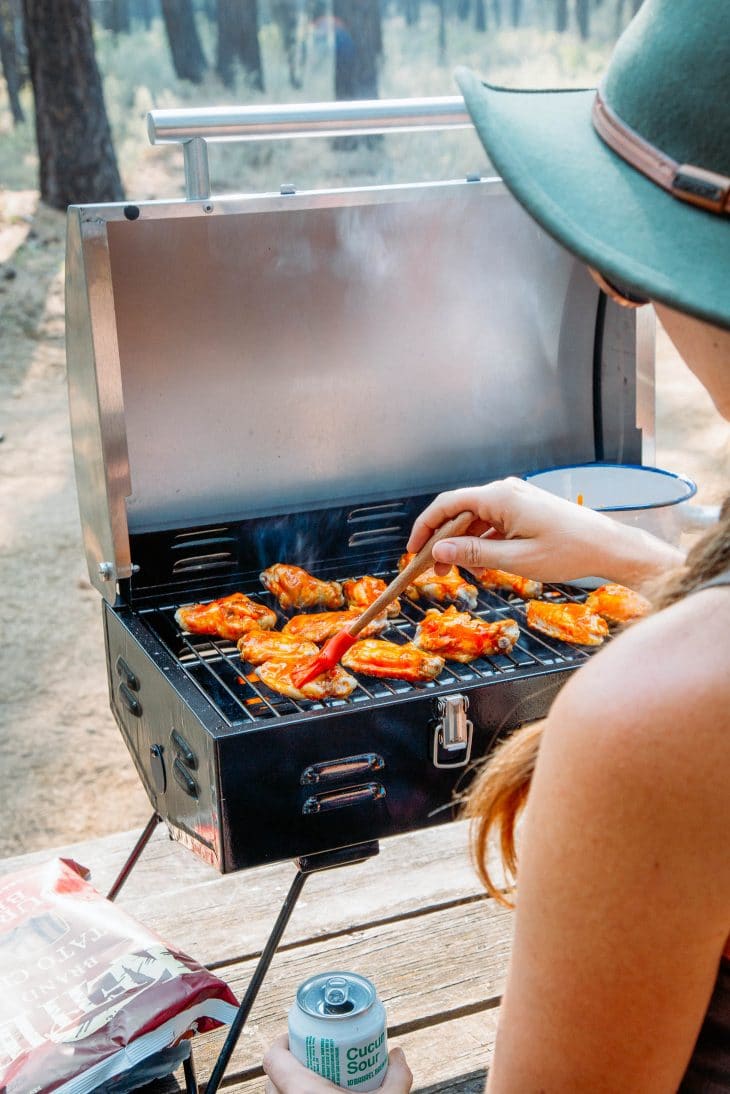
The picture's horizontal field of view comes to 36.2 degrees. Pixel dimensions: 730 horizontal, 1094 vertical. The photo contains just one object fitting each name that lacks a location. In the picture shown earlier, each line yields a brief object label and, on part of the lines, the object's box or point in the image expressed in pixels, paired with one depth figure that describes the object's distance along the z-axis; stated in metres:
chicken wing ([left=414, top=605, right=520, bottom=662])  2.13
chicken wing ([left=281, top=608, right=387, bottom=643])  2.24
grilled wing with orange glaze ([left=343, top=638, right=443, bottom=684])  2.02
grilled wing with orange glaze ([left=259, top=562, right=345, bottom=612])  2.39
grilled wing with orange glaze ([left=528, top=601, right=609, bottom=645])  2.20
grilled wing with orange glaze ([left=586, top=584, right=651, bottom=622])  2.33
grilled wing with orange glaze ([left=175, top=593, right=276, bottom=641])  2.21
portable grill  1.84
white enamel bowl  2.48
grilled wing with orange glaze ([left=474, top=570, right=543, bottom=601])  2.45
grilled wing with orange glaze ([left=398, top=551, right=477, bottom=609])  2.42
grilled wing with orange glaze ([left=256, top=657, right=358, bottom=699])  1.97
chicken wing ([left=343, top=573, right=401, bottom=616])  2.38
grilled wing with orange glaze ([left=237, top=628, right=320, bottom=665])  2.12
